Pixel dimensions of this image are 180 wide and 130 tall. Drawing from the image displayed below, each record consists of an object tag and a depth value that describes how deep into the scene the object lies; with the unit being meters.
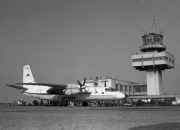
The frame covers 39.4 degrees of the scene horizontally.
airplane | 38.97
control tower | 86.01
